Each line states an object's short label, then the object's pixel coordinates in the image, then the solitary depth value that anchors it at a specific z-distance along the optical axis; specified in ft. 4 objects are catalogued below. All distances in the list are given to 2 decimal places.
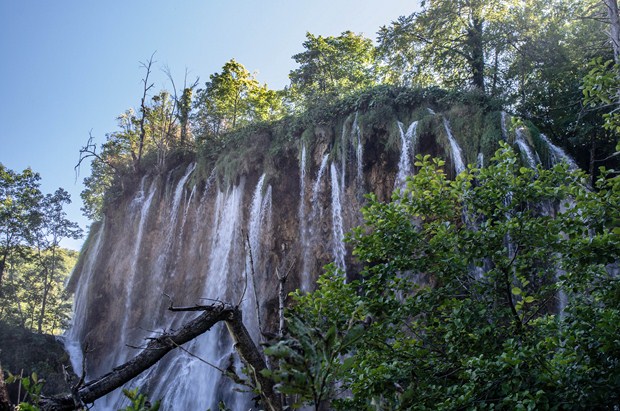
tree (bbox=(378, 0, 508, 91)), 61.21
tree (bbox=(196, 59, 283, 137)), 87.20
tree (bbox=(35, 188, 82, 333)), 97.55
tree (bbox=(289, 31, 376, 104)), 84.84
